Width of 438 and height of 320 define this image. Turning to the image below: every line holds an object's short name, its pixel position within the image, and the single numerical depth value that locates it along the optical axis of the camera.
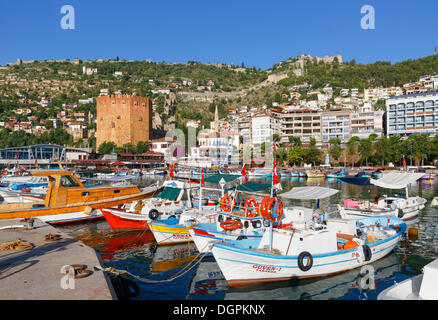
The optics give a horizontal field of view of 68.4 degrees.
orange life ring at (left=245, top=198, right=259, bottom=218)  13.42
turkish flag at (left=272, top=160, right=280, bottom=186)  10.95
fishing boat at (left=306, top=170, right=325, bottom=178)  57.22
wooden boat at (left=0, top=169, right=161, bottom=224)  16.88
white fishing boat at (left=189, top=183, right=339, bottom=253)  11.87
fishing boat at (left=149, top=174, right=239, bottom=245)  14.09
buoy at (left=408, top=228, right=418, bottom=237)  15.97
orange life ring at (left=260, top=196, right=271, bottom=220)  9.89
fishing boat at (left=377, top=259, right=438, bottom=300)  5.36
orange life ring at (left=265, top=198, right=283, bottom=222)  9.85
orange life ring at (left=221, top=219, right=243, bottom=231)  12.87
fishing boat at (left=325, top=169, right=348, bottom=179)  57.18
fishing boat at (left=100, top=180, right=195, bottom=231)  16.25
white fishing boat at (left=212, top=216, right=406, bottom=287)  9.43
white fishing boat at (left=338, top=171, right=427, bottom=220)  18.47
